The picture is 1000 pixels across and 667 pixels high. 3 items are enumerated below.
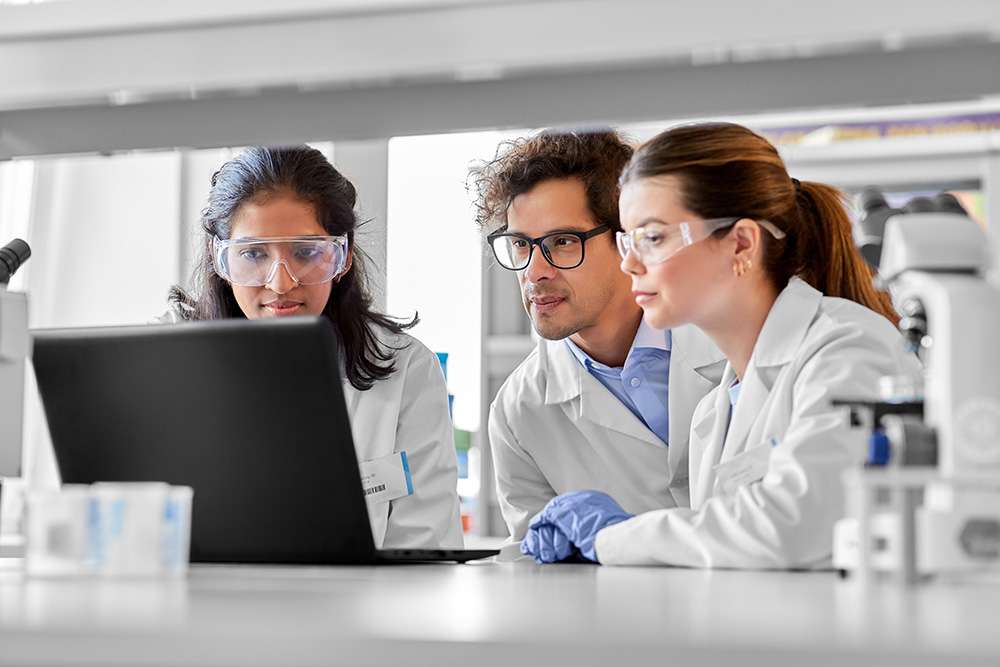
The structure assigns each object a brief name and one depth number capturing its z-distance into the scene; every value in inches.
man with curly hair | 93.1
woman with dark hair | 84.3
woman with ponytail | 55.4
